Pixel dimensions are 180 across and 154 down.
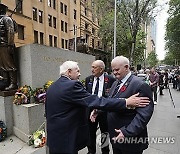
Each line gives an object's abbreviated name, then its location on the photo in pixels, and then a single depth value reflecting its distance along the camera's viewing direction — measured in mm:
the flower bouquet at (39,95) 3322
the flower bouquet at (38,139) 2953
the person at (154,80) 6297
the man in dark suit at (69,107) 1628
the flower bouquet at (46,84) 3631
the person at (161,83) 8861
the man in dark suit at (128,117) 1513
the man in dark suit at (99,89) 2618
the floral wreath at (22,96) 3238
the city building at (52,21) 17664
